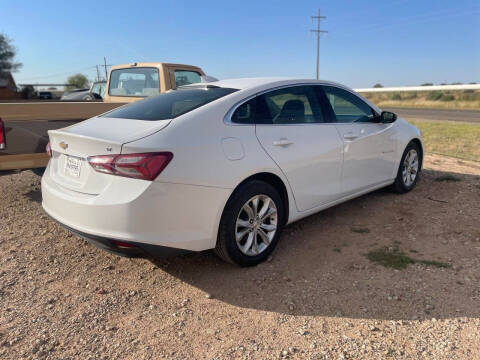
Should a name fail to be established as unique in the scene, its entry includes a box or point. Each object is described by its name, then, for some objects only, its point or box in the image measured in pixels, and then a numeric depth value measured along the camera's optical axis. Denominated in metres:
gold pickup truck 4.21
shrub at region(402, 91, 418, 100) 50.93
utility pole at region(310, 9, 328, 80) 53.56
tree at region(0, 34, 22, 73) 53.07
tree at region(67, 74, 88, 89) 93.12
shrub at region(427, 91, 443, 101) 45.10
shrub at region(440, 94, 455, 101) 42.66
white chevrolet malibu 2.79
